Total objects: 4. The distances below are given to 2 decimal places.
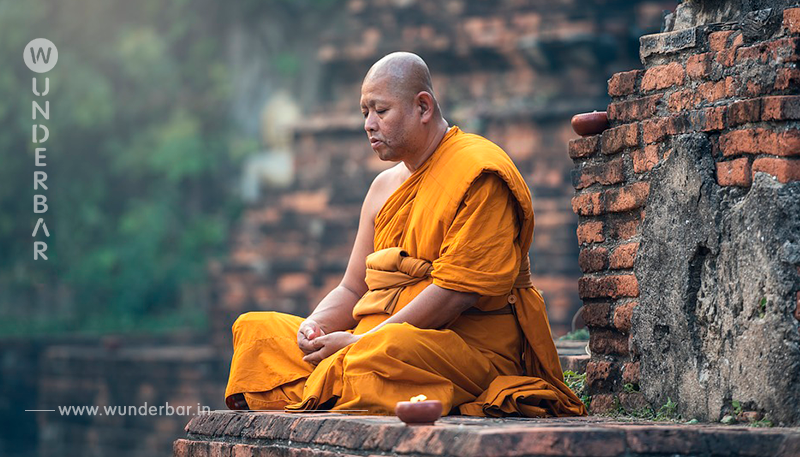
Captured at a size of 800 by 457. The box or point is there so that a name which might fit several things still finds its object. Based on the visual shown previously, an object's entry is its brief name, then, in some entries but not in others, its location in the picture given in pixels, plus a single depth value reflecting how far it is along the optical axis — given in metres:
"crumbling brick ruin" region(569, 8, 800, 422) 7.18
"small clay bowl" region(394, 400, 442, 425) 6.78
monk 7.80
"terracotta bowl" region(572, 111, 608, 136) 9.04
